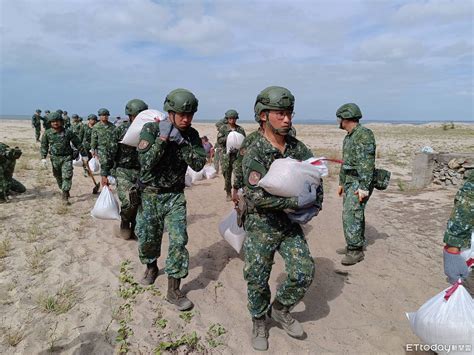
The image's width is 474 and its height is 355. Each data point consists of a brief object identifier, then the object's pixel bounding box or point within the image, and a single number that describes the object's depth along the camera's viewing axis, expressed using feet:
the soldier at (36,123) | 66.70
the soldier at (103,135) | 16.96
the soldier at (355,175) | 14.88
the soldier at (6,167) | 24.53
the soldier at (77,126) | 38.73
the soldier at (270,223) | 9.32
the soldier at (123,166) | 16.81
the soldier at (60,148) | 24.00
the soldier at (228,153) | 25.09
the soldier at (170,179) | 11.19
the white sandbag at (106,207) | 16.28
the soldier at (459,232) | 8.68
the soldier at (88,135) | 31.94
